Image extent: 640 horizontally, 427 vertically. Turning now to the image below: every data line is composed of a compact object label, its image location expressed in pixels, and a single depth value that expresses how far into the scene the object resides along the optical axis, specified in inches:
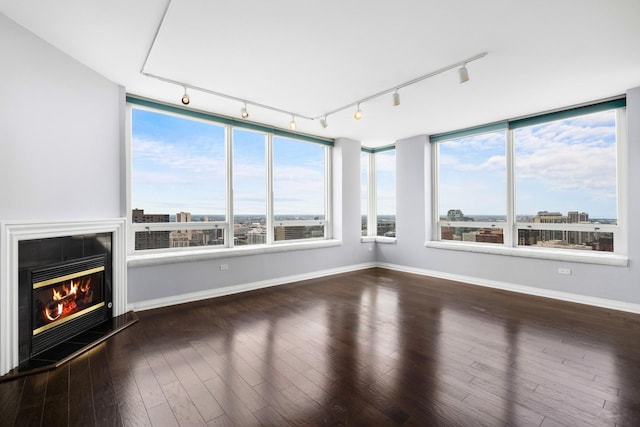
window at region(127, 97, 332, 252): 151.8
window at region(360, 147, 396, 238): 252.5
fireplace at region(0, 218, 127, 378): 87.4
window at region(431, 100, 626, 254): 154.6
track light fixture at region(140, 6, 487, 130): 105.1
